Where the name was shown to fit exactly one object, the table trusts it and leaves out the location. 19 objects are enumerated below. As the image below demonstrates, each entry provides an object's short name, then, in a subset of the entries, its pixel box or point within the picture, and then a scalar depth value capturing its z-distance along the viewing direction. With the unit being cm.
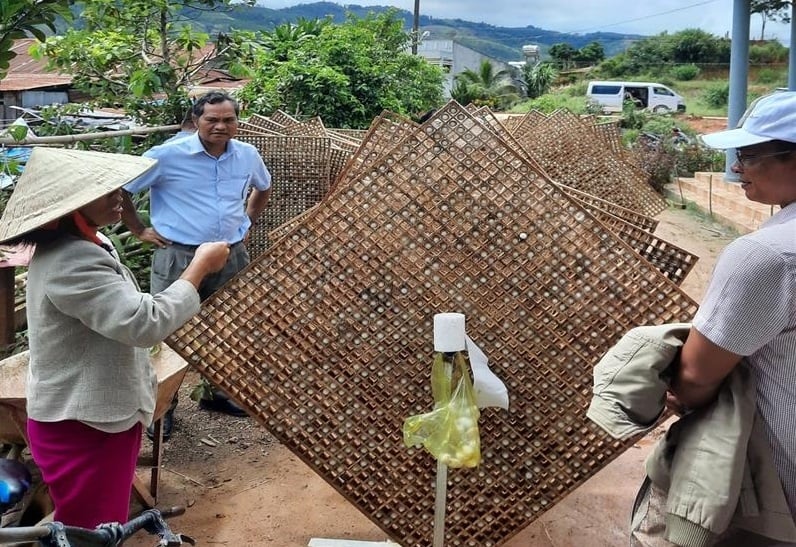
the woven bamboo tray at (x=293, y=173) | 630
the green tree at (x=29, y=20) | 279
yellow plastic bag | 220
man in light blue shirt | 415
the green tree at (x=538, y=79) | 3950
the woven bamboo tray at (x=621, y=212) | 362
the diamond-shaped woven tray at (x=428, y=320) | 247
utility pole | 2400
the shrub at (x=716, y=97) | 3372
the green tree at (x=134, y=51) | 731
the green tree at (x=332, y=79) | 1205
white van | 3303
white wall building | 5164
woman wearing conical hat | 207
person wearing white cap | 153
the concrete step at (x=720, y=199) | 1076
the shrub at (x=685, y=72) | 4306
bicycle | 169
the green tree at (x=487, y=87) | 3338
